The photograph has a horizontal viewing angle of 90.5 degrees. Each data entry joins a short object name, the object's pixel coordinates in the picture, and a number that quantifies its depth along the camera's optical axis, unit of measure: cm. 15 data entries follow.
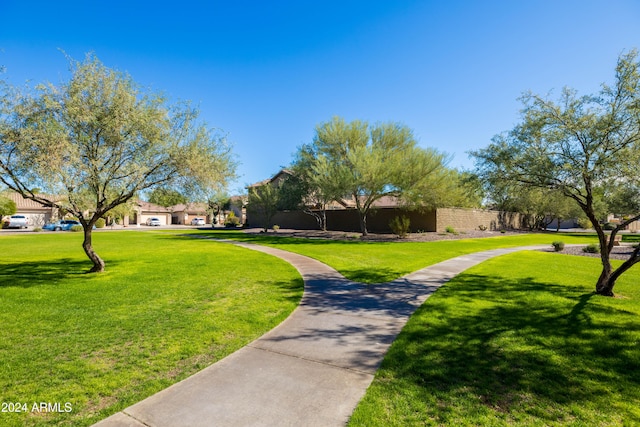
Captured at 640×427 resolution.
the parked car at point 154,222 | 6022
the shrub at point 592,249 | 1719
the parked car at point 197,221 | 6566
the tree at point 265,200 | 3469
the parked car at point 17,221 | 4419
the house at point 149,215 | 6544
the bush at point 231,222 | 5028
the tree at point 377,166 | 2386
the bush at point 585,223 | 4550
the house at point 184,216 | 7500
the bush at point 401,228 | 2561
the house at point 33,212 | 5109
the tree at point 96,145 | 884
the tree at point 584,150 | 747
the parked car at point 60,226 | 4269
